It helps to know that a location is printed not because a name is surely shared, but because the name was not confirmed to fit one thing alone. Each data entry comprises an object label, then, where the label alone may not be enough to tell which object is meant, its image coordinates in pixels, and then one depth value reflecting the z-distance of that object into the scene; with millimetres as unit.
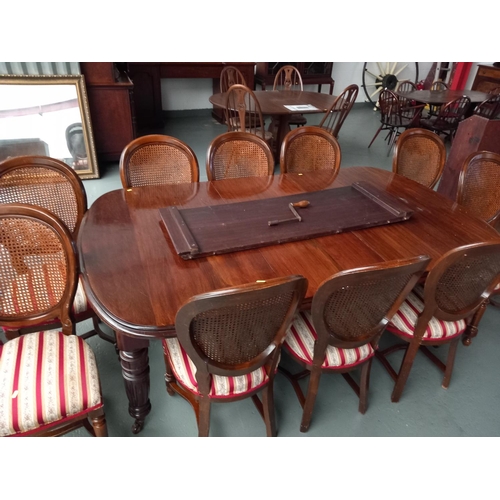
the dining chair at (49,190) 1537
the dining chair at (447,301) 1245
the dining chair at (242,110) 3283
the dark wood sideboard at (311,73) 5688
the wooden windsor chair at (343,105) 3451
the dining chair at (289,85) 4095
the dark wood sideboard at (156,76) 4695
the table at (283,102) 3538
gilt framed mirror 3135
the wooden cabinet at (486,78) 6082
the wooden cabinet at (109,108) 3387
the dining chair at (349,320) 1076
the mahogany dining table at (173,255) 1134
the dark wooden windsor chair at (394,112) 4473
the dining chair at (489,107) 4084
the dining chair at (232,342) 928
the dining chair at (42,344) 1111
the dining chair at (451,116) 4384
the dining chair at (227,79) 4164
